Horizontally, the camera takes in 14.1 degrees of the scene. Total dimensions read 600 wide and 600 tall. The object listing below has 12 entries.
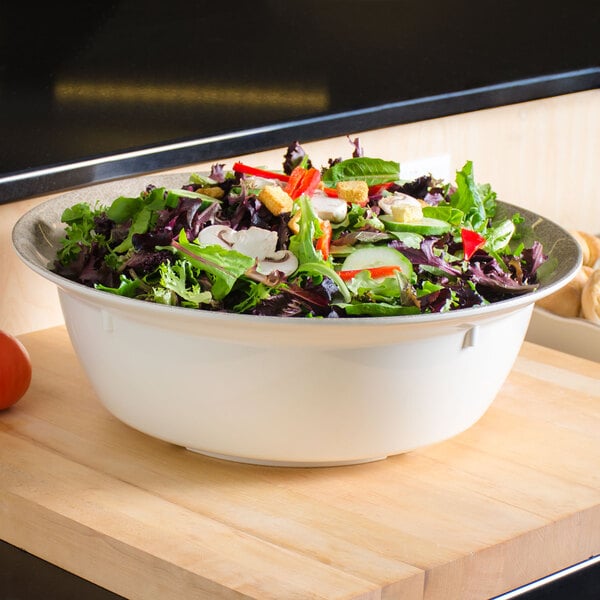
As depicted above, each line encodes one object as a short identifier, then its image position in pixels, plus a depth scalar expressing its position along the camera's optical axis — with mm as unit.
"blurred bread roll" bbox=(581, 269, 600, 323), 1957
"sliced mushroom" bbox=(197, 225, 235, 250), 1601
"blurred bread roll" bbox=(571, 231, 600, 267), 2116
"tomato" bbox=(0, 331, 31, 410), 1675
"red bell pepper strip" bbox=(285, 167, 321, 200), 1675
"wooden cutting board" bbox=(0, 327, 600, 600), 1508
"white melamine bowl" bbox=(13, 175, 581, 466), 1541
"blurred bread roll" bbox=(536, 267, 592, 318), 1981
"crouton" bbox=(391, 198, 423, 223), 1635
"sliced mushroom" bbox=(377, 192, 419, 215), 1665
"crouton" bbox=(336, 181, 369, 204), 1660
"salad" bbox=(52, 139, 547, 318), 1562
